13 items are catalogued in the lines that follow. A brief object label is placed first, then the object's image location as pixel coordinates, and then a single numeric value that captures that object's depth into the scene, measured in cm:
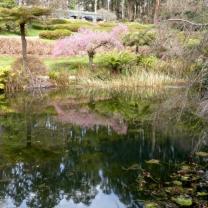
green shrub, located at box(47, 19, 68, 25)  3765
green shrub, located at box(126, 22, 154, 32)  3133
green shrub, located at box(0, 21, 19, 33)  3303
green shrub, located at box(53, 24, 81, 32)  3442
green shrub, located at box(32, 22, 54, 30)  3599
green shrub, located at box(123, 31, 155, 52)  2419
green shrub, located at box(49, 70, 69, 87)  2168
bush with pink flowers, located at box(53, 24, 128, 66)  2320
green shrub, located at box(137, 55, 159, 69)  2331
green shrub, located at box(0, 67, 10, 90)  1977
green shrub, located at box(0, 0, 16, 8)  3629
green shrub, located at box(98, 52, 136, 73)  2316
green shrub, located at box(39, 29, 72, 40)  3181
